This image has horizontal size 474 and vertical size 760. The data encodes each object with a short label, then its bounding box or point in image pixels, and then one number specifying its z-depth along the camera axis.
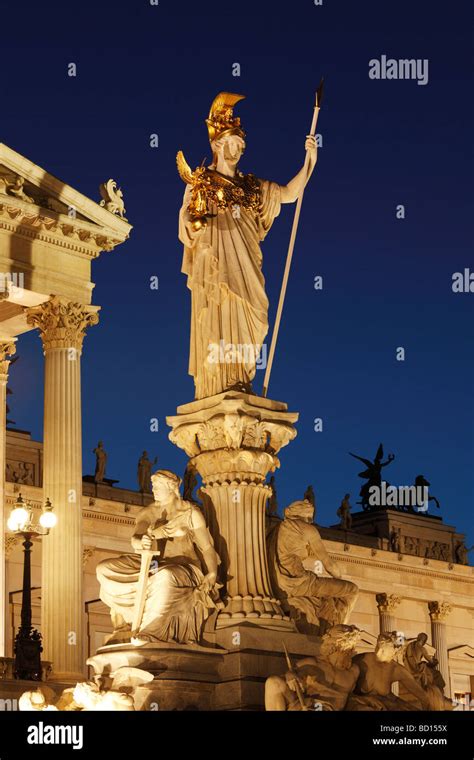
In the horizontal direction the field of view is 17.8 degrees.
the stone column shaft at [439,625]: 70.50
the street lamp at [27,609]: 29.50
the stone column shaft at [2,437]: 35.93
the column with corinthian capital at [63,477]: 34.22
